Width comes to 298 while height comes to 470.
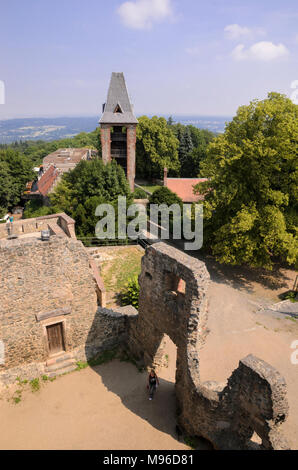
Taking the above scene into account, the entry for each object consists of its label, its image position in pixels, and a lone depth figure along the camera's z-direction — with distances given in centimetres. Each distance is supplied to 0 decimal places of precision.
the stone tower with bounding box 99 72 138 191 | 3167
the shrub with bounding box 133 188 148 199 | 3774
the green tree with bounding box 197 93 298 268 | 1706
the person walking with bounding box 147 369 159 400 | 1016
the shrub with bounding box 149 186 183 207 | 3031
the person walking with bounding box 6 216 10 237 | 1719
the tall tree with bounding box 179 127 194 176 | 5269
